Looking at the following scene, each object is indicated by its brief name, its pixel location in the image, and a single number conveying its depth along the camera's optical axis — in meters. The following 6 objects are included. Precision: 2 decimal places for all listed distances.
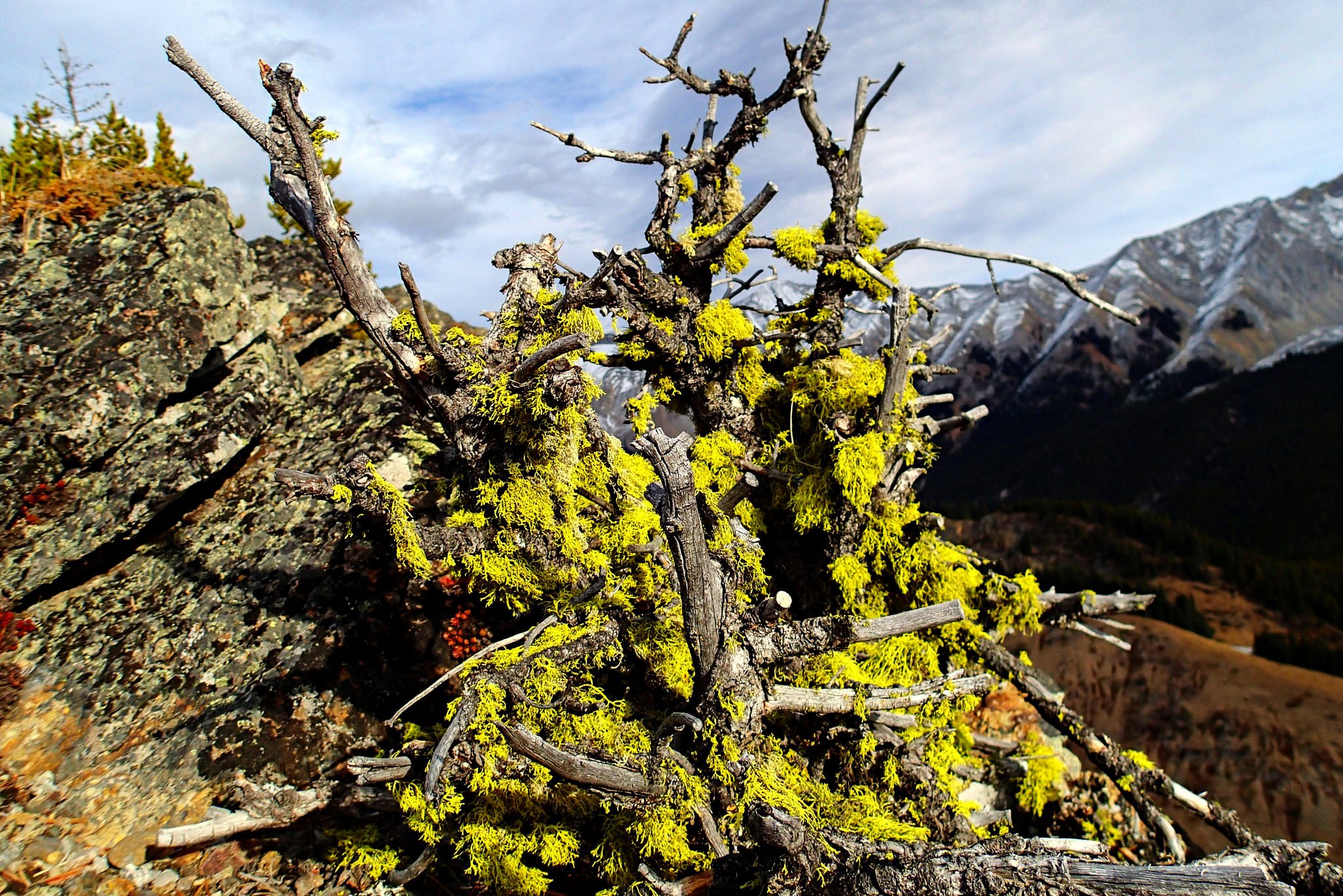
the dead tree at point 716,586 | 3.72
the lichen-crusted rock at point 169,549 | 4.79
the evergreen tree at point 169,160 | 10.20
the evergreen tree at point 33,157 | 8.27
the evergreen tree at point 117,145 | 9.52
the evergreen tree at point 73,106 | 9.22
